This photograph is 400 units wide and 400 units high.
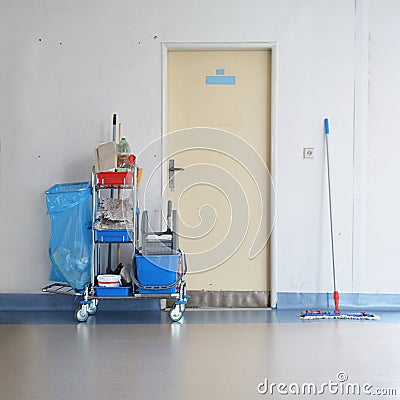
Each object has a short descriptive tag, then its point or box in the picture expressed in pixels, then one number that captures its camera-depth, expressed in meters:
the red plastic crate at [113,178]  4.31
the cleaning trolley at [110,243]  4.32
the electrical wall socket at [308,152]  4.90
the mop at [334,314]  4.48
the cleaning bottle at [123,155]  4.48
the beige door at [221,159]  4.97
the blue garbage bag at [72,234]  4.41
